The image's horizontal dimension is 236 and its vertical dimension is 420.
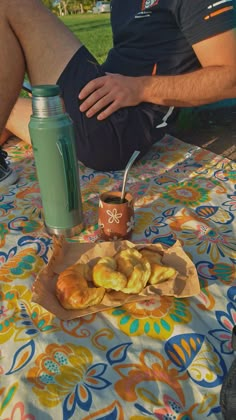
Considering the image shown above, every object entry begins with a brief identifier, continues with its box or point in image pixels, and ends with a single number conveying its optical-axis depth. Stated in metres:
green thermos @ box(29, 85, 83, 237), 0.90
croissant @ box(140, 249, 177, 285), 0.84
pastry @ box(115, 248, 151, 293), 0.81
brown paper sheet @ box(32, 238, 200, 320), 0.81
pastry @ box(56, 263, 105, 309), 0.79
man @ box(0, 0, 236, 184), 1.30
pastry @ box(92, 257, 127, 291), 0.80
